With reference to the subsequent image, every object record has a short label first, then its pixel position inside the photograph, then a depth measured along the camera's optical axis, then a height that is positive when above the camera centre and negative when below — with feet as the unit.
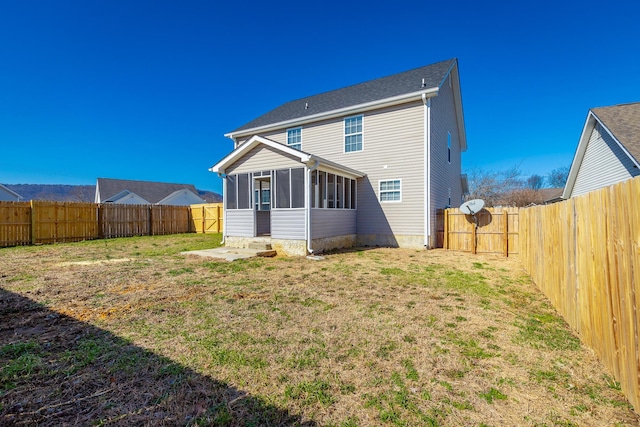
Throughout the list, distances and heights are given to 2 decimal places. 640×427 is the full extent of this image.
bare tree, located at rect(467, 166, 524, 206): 83.20 +8.75
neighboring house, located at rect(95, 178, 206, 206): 112.06 +10.63
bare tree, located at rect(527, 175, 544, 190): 158.00 +17.60
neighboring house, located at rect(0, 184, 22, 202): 95.68 +8.37
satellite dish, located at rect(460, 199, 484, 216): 33.83 +0.60
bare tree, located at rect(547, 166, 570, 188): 147.84 +18.42
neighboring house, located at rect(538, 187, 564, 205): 112.68 +8.06
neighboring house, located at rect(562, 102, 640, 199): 34.17 +8.86
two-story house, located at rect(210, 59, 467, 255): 32.63 +5.45
